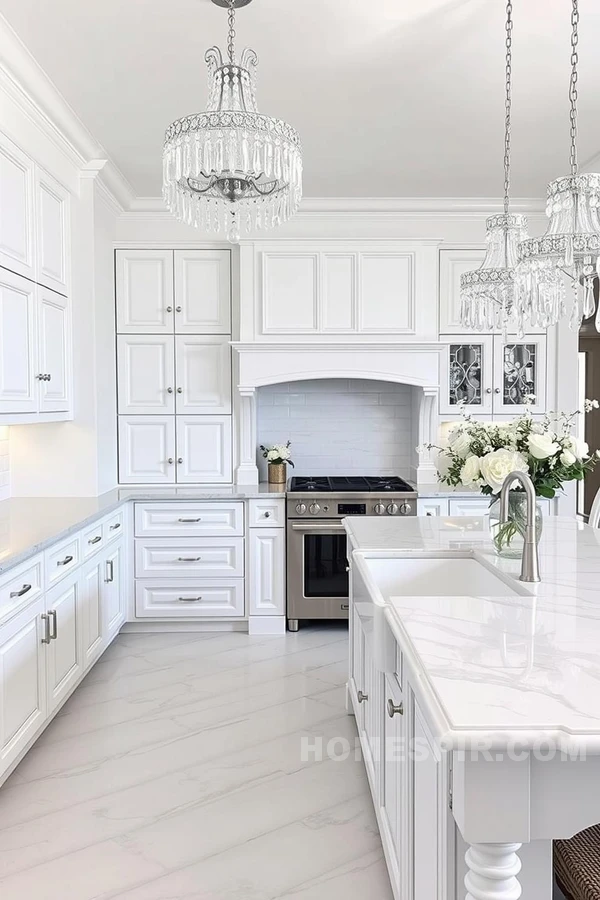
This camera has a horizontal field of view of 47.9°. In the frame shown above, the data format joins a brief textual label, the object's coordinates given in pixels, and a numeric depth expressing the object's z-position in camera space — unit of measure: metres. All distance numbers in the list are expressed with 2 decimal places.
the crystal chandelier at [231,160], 1.79
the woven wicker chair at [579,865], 1.31
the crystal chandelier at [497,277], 2.53
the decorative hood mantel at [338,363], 4.37
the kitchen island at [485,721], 0.98
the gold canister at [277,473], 4.60
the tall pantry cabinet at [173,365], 4.53
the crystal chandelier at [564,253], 1.97
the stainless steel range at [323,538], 4.21
